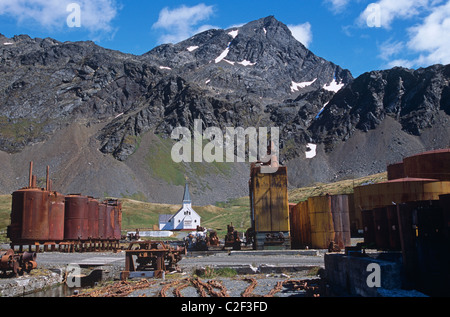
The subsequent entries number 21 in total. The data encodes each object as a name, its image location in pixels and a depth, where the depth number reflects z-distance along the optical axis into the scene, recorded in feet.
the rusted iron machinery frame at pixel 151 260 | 58.13
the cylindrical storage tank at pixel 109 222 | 140.67
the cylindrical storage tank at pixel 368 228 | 52.49
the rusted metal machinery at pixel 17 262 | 57.93
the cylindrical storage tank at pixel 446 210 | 30.63
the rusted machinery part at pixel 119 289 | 44.17
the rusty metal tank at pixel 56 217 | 102.53
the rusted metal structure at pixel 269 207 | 97.20
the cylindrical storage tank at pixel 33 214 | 95.35
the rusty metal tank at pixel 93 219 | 122.56
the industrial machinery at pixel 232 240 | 111.49
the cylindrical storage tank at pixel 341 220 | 93.30
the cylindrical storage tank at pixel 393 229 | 43.39
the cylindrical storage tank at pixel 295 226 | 116.98
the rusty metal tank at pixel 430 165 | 109.92
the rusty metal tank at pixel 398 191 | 104.27
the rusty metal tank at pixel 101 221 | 132.81
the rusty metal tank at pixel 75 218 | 111.86
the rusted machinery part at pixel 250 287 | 40.93
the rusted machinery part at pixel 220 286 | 41.22
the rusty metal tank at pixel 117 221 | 151.33
